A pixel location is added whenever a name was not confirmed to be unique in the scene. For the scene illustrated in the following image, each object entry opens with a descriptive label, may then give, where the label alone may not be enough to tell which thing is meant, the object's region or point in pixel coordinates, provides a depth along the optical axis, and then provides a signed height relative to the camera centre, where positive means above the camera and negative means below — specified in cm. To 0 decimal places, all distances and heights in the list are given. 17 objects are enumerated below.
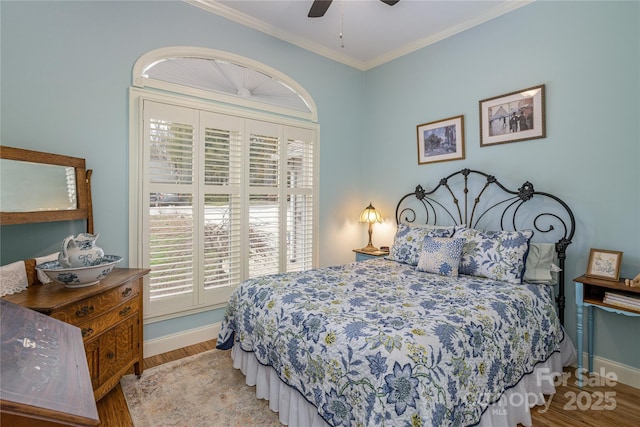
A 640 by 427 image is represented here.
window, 268 +15
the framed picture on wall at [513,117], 272 +87
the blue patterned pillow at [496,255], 238 -33
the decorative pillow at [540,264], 242 -40
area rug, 192 -124
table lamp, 398 -5
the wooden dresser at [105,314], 171 -63
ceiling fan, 238 +160
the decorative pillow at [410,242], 295 -28
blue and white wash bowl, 178 -34
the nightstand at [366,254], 365 -48
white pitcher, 184 -23
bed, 135 -59
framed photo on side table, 220 -37
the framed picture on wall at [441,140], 329 +79
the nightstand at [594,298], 207 -61
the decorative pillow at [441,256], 255 -36
